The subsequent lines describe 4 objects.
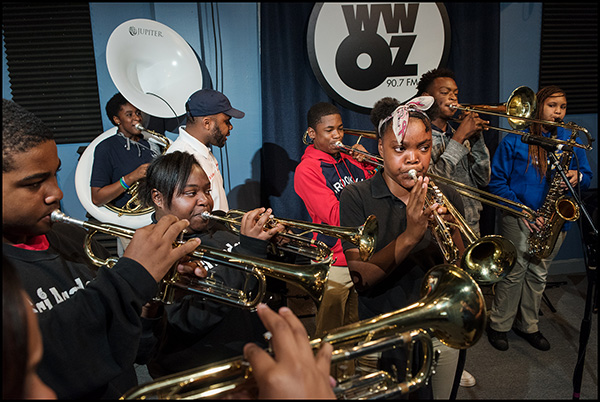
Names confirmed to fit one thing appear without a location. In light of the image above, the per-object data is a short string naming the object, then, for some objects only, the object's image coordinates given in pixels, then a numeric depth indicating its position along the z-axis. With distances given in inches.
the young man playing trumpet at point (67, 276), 45.2
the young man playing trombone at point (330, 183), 121.8
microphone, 119.5
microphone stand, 104.0
